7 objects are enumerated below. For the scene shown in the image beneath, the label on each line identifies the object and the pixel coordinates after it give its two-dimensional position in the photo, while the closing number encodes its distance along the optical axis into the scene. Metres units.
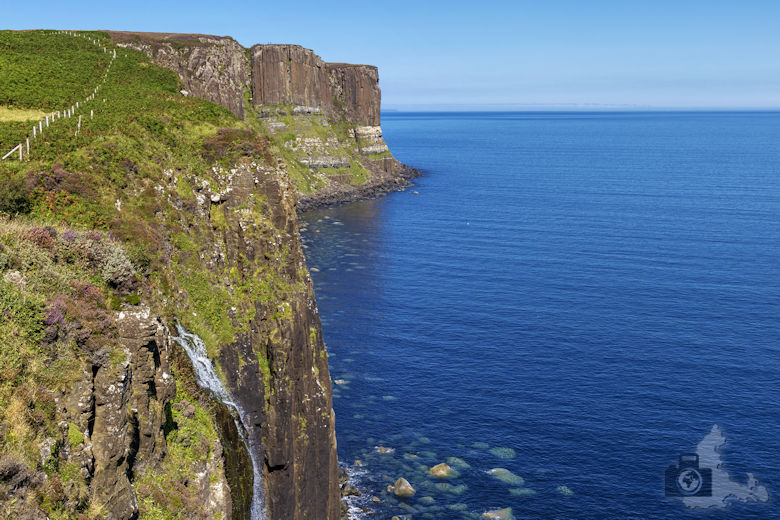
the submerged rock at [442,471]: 59.06
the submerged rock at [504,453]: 61.89
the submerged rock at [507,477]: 57.97
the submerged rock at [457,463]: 60.50
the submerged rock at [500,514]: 53.62
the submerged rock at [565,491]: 56.19
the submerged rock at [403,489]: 56.50
